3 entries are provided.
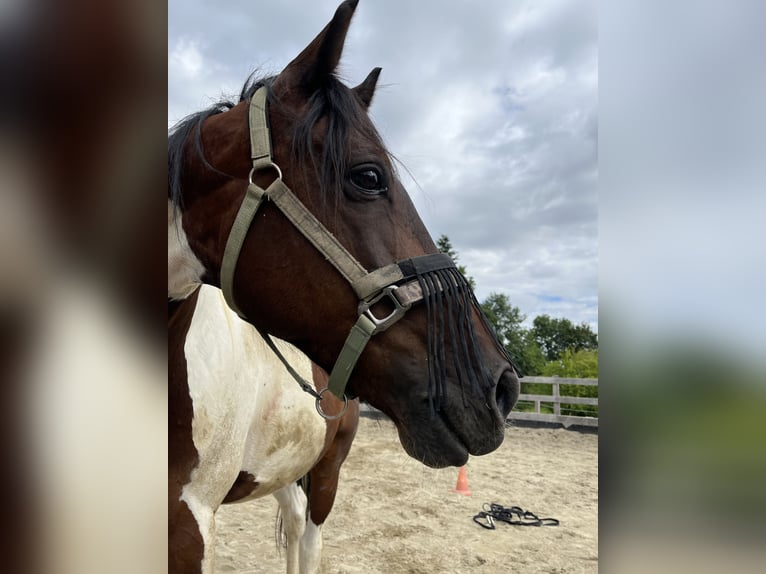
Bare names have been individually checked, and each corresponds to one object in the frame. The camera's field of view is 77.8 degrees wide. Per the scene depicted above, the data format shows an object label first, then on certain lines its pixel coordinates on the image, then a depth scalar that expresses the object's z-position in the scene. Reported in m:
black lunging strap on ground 4.65
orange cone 5.59
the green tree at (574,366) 13.50
